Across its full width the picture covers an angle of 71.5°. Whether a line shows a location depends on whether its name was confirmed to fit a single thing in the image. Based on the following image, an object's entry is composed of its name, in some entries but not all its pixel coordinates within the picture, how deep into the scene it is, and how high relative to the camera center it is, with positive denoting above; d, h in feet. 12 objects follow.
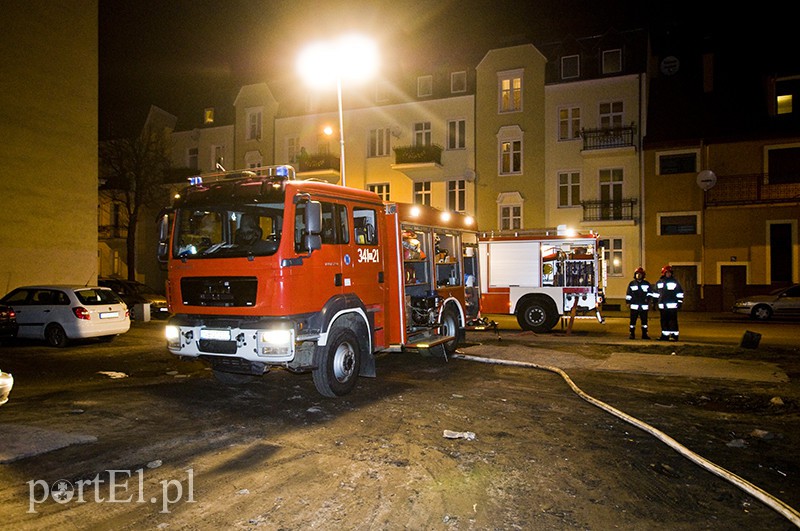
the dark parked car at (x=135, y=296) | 64.39 -2.41
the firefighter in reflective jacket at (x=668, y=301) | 43.78 -2.22
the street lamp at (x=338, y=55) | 44.96 +18.64
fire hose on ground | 13.44 -5.72
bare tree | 101.60 +19.89
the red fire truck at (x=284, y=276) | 22.65 -0.05
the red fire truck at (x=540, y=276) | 51.72 -0.22
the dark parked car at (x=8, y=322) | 43.47 -3.60
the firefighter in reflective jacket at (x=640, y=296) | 46.03 -1.91
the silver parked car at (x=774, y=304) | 68.28 -3.99
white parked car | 42.04 -2.91
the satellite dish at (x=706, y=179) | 82.07 +13.85
